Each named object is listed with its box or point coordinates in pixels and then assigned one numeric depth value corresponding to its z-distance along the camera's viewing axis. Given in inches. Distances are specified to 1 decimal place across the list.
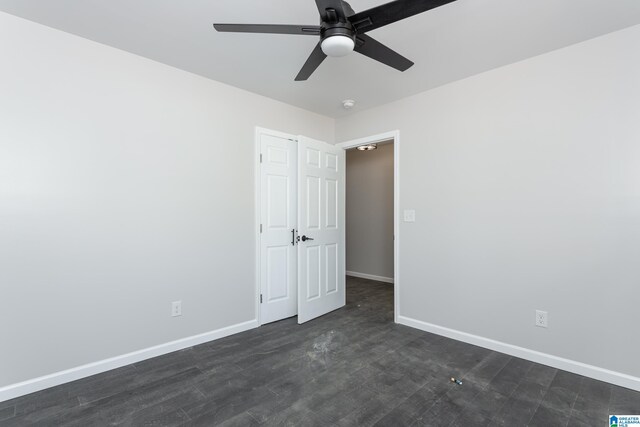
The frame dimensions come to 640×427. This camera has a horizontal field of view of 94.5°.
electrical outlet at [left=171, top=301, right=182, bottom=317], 108.3
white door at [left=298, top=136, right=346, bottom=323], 137.1
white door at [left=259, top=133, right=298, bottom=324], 134.3
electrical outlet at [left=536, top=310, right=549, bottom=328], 99.0
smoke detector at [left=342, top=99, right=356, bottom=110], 138.1
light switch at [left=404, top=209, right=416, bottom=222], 133.9
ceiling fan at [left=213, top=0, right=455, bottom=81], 55.4
